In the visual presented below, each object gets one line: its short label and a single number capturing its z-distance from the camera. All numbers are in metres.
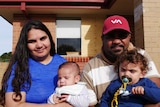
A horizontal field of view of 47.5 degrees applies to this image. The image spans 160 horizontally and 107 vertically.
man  1.86
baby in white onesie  1.70
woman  1.69
